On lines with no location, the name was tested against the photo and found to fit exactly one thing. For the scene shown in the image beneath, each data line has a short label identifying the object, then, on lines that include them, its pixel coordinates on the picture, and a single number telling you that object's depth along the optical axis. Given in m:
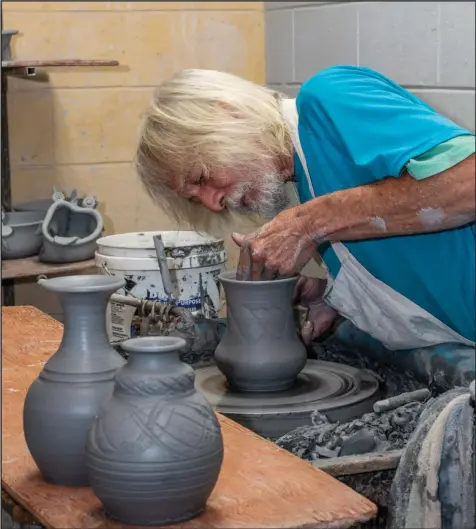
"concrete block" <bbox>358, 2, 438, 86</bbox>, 3.06
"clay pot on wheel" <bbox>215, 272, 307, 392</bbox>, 2.15
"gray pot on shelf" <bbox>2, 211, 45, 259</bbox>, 3.74
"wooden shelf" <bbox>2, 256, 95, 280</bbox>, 3.57
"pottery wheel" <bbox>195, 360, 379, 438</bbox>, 2.10
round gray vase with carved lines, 1.37
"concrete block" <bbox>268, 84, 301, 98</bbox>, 4.12
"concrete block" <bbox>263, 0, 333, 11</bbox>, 3.92
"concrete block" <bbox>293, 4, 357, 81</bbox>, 3.61
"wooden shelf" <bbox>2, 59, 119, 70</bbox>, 3.67
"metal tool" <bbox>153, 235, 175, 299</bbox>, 2.76
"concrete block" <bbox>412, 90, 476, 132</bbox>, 2.89
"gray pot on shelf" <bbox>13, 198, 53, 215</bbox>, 4.07
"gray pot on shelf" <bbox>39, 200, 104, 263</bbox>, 3.71
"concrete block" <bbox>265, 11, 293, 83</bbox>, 4.14
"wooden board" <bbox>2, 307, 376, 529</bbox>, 1.40
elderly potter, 1.95
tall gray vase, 1.52
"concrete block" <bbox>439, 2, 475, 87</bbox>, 2.83
